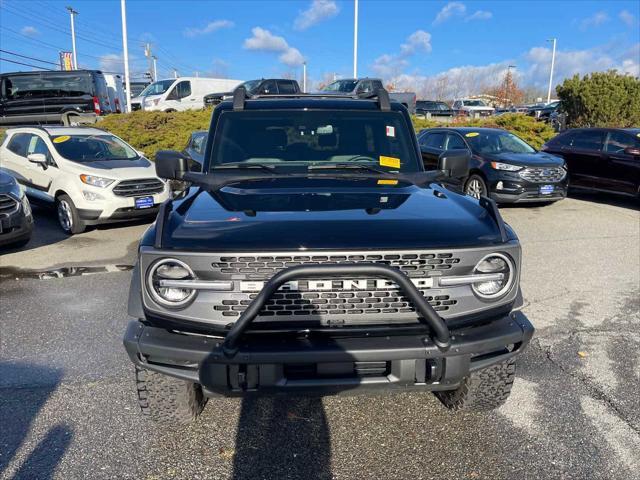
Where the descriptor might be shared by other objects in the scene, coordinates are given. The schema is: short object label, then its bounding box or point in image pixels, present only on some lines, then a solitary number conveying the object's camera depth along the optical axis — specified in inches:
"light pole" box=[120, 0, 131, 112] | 951.6
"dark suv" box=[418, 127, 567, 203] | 400.2
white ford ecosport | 332.2
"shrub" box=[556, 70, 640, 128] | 779.4
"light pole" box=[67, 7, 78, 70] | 1674.0
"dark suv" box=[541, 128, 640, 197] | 414.6
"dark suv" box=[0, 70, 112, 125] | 657.6
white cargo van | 877.2
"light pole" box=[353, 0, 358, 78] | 1197.1
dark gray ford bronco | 94.7
